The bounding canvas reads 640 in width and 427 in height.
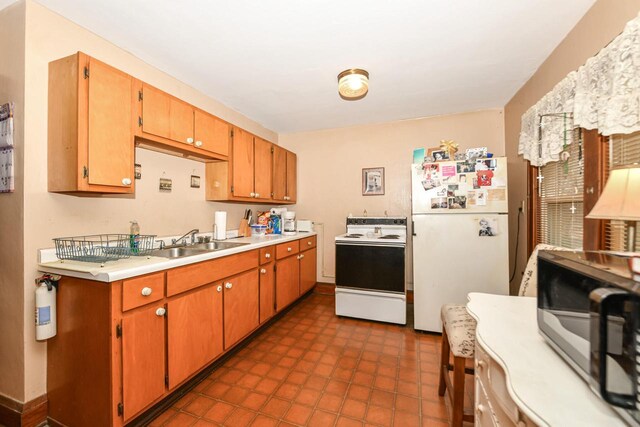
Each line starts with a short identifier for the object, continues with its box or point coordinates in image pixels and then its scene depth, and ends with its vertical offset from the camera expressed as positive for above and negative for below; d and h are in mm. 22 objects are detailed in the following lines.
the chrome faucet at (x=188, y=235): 2326 -215
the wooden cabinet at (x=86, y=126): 1448 +515
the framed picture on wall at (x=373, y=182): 3568 +451
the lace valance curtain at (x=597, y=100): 1202 +660
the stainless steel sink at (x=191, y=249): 2103 -307
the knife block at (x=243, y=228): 3152 -169
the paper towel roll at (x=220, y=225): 2678 -112
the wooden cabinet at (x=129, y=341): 1308 -728
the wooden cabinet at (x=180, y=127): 1818 +704
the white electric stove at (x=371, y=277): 2770 -696
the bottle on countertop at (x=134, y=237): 1805 -157
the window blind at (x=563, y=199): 1743 +110
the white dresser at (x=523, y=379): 591 -451
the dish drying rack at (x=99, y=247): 1549 -214
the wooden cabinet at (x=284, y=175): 3438 +553
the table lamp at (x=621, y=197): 946 +65
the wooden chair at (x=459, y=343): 1357 -720
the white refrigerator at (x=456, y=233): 2391 -182
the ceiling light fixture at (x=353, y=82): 2219 +1150
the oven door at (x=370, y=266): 2764 -574
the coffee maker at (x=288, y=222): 3680 -111
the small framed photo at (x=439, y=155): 2626 +609
